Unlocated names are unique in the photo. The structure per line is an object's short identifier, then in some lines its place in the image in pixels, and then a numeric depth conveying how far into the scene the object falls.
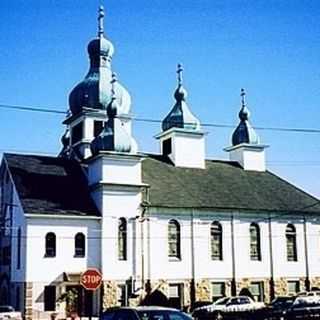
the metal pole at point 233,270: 47.99
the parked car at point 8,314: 34.47
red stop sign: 17.83
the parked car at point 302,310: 32.12
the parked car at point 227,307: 37.84
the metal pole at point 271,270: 49.60
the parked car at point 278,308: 33.41
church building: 42.31
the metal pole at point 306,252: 52.13
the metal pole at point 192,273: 45.97
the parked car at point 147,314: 16.23
